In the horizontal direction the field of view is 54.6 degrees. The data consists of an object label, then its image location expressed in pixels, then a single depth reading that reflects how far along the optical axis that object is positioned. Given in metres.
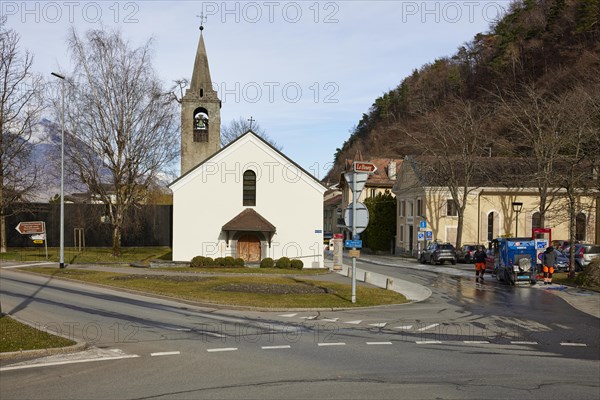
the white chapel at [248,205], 36.47
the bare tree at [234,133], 82.74
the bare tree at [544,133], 34.59
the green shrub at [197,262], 34.03
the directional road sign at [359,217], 18.58
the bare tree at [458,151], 48.19
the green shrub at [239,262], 34.62
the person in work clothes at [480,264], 29.19
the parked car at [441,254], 44.12
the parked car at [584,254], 33.62
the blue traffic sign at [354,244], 18.47
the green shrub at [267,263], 34.44
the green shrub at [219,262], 34.41
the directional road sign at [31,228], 38.78
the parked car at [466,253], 45.47
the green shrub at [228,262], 34.41
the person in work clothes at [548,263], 26.56
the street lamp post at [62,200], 32.37
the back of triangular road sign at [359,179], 18.77
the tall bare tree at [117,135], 40.25
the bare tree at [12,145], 43.09
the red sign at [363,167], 18.50
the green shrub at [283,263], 34.16
